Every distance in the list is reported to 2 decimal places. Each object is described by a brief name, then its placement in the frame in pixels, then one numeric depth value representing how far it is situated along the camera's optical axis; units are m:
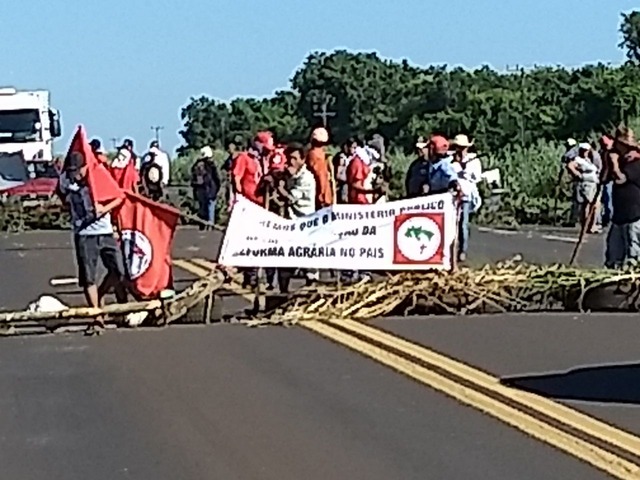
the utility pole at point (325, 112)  96.75
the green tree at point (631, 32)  91.12
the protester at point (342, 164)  26.59
